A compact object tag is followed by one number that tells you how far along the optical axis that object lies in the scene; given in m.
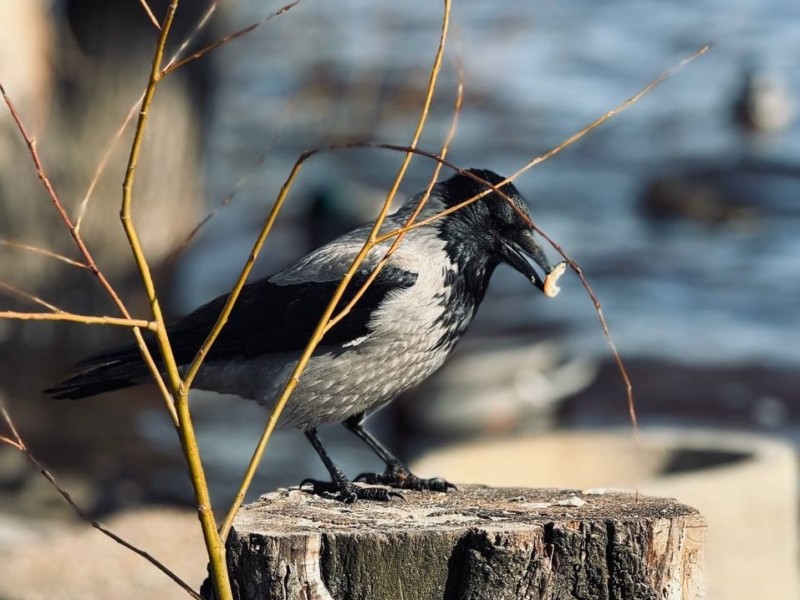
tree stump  6.17
